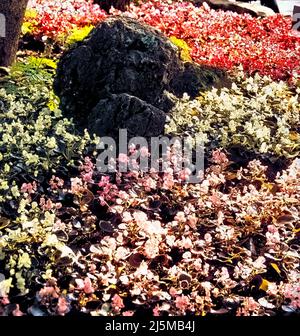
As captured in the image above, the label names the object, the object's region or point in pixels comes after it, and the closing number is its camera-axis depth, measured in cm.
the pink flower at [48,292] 322
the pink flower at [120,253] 362
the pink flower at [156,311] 333
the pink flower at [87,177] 437
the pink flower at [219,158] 489
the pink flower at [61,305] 315
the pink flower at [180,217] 402
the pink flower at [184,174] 460
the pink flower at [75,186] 418
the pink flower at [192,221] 405
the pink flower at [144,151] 473
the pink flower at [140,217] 388
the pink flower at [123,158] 461
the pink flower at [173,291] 344
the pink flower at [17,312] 311
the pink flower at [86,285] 332
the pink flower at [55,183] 425
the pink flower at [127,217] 394
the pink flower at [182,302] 335
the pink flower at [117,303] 325
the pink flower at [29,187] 408
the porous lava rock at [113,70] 533
